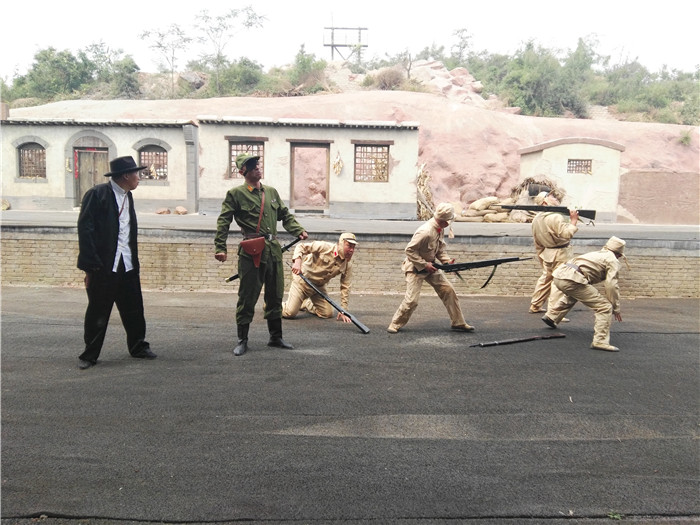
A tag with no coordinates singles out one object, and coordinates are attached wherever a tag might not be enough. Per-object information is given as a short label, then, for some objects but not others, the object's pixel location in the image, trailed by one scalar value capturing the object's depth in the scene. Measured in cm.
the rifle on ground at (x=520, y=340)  644
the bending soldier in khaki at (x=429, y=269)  684
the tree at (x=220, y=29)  4412
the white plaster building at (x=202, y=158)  1945
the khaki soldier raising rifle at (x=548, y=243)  824
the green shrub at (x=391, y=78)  4044
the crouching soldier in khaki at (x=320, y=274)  779
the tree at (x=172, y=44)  4466
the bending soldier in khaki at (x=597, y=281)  644
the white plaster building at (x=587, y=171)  2167
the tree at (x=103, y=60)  4241
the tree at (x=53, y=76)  4058
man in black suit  502
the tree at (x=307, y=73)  3919
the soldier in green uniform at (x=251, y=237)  574
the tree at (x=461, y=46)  5704
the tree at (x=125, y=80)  4096
